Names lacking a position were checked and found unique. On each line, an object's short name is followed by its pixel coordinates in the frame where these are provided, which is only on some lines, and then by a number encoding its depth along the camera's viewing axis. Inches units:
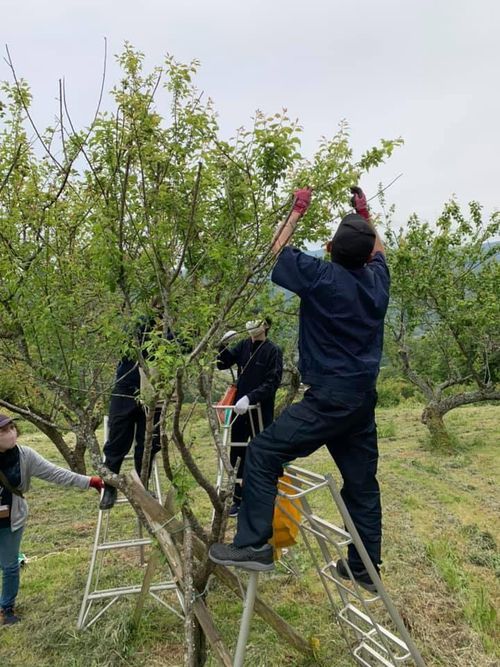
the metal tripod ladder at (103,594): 179.6
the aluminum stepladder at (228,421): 223.7
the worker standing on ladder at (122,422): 205.0
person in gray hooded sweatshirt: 185.0
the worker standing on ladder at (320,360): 118.0
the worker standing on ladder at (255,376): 245.8
